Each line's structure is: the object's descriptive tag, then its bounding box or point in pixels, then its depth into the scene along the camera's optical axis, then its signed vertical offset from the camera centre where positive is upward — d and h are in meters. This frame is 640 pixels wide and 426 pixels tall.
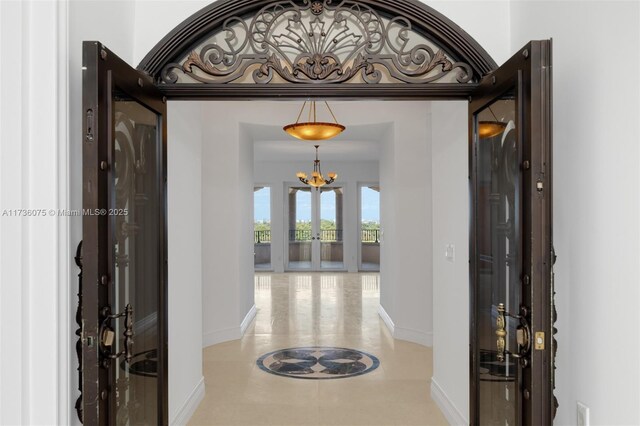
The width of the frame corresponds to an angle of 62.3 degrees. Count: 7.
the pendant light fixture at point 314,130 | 5.29 +0.91
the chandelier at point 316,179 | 10.59 +0.82
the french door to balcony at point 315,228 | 13.62 -0.23
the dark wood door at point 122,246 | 1.83 -0.10
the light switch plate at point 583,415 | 2.02 -0.76
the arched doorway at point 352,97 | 1.90 +0.29
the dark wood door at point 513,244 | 1.92 -0.11
